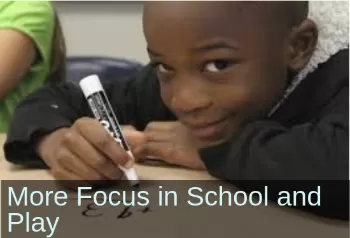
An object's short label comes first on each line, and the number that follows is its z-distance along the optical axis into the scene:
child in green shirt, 1.42
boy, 1.06
